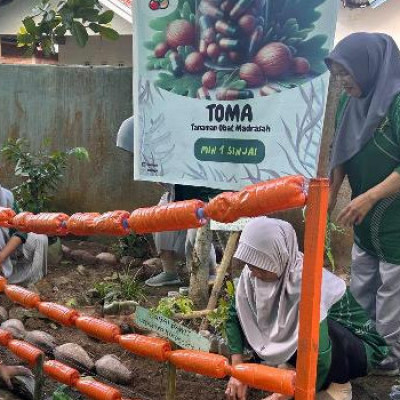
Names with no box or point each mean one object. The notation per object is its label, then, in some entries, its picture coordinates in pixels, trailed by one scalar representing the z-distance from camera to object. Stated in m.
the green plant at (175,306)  3.43
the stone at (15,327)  3.29
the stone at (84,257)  5.00
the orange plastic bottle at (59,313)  2.52
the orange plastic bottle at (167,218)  1.78
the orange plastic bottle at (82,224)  2.17
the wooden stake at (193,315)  3.37
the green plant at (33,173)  5.01
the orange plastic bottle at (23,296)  2.70
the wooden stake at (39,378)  2.46
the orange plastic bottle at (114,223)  2.05
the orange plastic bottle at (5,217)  2.58
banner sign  2.86
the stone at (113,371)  2.80
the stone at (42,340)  3.12
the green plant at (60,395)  2.42
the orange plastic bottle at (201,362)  1.89
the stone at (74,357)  2.91
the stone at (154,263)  4.78
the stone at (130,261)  4.94
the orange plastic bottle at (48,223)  2.32
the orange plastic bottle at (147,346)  2.08
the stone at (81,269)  4.74
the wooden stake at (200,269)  3.56
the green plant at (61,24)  4.91
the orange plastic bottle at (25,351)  2.52
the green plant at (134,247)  5.07
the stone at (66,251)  5.11
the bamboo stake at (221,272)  3.47
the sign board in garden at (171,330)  1.90
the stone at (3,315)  3.65
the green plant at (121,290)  3.99
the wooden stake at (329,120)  4.05
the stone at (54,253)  4.88
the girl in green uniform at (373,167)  2.55
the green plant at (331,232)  4.00
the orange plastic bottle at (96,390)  2.30
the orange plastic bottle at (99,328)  2.32
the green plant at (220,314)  3.22
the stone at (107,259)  4.99
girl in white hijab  2.18
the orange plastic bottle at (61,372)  2.49
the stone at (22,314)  3.65
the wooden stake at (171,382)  2.11
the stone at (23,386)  2.68
